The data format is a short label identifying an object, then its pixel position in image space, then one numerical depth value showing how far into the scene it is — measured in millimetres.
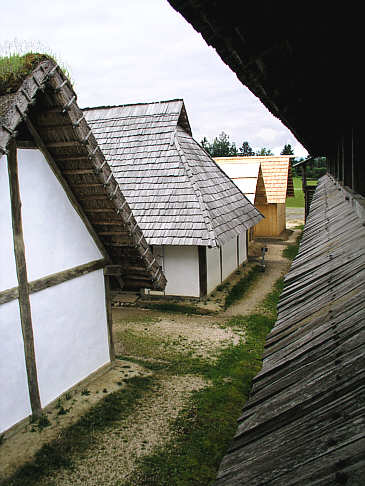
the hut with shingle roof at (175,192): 10945
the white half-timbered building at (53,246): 4832
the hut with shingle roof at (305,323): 1066
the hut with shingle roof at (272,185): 20938
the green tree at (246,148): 84375
